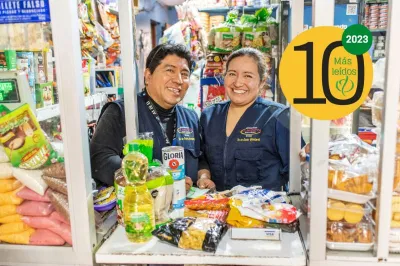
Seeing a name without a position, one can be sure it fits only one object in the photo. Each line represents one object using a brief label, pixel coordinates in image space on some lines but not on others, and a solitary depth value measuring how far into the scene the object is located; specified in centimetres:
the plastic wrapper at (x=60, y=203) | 128
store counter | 120
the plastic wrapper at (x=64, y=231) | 129
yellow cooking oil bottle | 127
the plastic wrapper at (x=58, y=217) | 130
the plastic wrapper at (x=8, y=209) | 130
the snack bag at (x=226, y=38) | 388
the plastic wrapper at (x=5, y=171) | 129
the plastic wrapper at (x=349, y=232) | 119
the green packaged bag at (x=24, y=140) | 125
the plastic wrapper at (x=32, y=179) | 128
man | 209
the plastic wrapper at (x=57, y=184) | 127
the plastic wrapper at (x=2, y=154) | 129
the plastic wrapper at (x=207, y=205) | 148
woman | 222
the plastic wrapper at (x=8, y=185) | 129
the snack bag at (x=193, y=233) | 124
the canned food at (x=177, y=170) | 155
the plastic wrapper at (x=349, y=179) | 117
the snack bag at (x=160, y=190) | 138
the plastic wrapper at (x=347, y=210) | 118
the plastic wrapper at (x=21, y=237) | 132
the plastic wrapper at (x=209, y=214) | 141
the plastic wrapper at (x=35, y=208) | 129
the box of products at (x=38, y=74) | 174
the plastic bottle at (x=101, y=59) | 410
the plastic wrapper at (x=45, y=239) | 131
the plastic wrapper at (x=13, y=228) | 132
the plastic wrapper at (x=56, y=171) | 126
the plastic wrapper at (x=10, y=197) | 129
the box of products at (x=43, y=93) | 129
